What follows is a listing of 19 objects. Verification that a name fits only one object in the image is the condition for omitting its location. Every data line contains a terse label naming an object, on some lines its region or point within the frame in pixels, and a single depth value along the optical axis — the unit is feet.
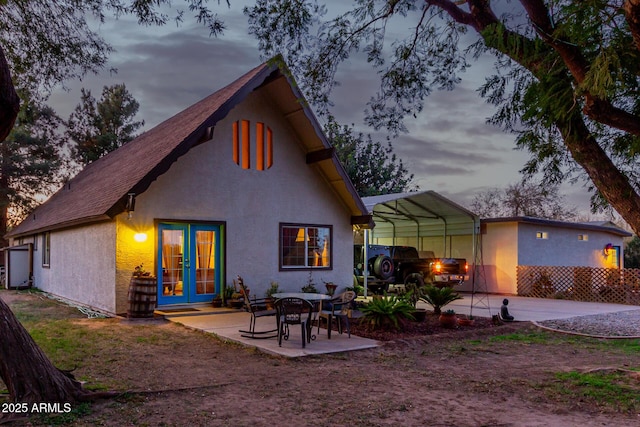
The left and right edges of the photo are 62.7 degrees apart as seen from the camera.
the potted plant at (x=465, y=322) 38.17
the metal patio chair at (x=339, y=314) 32.24
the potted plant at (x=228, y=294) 45.37
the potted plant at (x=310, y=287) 49.21
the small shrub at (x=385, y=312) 35.27
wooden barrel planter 39.01
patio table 31.66
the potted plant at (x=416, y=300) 38.70
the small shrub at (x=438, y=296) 40.32
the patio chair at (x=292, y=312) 28.94
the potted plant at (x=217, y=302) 45.24
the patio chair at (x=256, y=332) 31.32
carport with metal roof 65.26
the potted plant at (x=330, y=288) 50.99
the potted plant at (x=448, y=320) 36.81
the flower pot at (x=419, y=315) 38.65
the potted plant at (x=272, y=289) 47.75
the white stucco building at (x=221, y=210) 41.63
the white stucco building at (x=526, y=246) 66.85
